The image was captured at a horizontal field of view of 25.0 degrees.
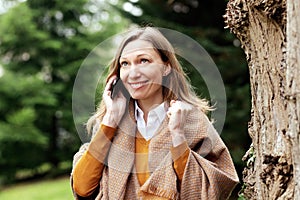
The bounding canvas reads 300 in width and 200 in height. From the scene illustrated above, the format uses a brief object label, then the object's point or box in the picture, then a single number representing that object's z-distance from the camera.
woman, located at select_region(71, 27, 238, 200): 1.77
